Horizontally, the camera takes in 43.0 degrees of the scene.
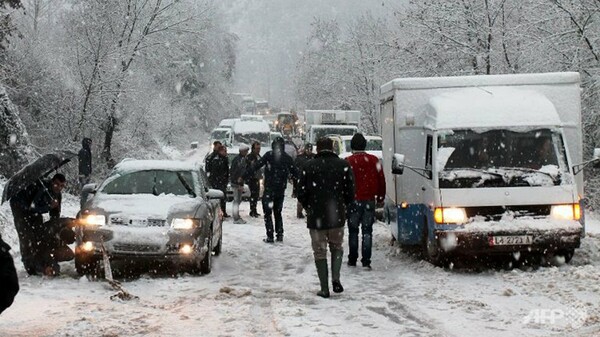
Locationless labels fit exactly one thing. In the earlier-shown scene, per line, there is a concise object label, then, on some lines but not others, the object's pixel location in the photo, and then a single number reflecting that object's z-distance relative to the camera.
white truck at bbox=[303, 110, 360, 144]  38.47
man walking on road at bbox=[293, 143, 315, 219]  19.31
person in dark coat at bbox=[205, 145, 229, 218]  18.09
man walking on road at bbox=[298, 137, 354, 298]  8.96
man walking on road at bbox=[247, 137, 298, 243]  14.24
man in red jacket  11.12
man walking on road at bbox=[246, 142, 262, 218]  17.75
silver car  9.88
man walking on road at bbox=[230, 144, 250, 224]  17.80
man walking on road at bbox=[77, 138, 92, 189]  19.38
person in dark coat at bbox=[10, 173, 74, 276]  10.16
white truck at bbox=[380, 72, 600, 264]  10.41
